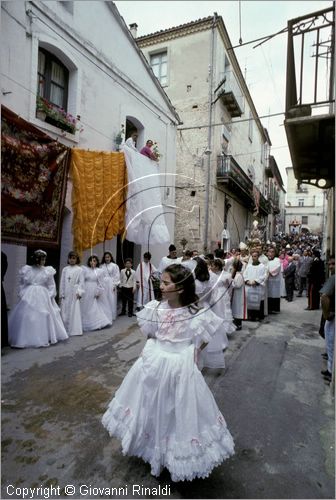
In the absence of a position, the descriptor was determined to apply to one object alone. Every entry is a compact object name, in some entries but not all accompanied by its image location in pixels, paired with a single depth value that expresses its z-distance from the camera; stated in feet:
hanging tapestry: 14.61
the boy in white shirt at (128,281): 24.90
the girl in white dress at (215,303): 14.78
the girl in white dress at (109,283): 23.34
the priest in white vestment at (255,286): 25.93
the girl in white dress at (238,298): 22.43
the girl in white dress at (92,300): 21.70
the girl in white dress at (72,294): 20.35
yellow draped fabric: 18.81
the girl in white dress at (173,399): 7.25
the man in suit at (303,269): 38.83
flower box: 21.93
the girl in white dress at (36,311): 17.75
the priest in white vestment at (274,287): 29.50
